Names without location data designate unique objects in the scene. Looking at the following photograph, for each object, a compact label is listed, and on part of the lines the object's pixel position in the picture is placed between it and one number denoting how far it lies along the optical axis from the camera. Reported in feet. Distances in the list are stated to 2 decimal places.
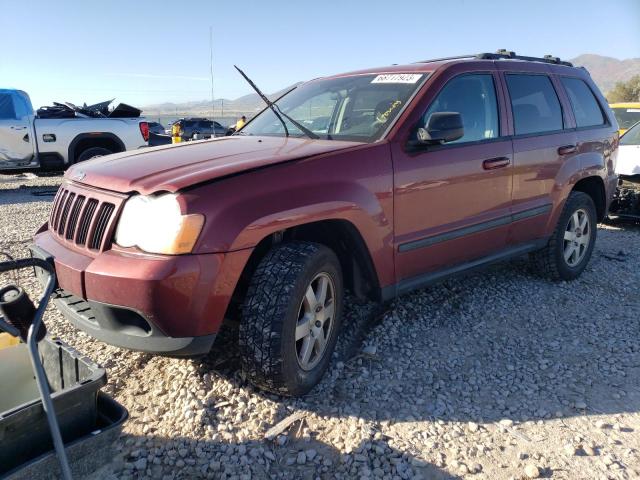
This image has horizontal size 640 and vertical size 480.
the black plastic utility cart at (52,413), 5.80
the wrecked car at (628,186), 23.43
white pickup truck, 33.22
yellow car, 32.50
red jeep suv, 7.77
